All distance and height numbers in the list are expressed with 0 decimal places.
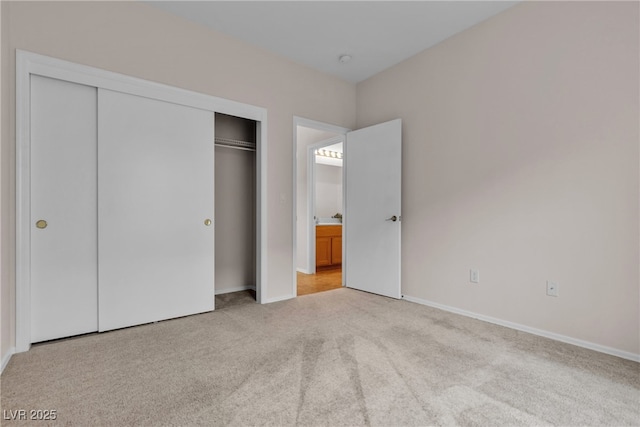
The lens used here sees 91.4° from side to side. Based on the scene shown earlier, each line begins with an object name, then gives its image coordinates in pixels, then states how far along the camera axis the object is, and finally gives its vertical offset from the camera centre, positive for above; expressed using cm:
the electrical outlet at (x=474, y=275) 293 -59
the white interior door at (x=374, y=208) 358 +6
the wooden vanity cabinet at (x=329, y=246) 527 -57
